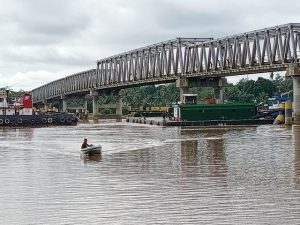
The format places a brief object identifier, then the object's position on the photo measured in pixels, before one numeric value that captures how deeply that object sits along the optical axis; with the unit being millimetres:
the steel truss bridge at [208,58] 104000
